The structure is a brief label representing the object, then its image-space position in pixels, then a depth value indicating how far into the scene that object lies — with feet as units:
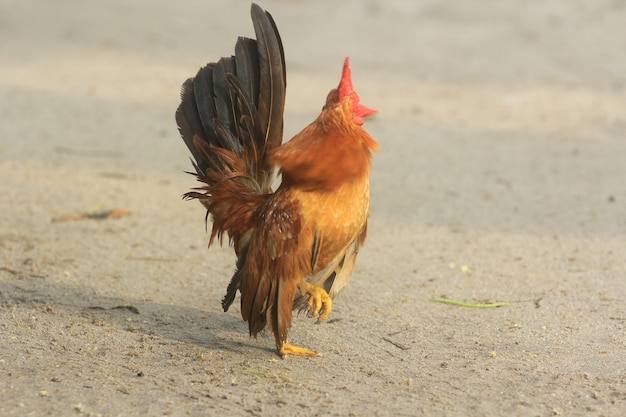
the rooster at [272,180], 26.43
